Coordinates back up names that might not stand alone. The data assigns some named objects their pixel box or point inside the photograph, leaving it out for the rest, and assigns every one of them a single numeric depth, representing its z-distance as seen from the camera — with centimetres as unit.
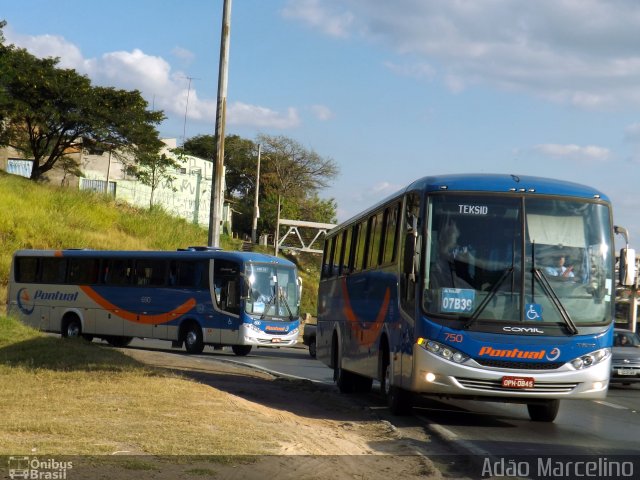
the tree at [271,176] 8919
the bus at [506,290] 1236
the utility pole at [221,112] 2456
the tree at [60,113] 5112
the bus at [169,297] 2909
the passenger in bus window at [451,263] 1259
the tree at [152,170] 5941
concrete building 6416
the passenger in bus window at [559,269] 1257
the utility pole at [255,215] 6906
